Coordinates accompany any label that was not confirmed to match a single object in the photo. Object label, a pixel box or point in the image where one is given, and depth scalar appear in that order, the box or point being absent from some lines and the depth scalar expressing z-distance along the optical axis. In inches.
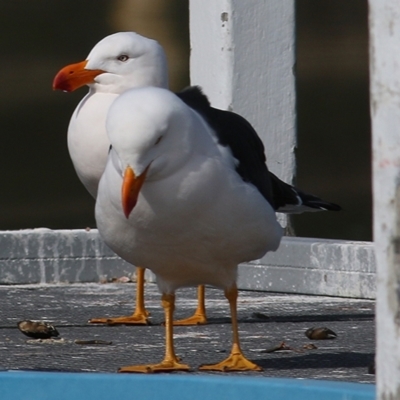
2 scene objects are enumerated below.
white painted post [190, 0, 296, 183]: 534.3
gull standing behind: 445.7
